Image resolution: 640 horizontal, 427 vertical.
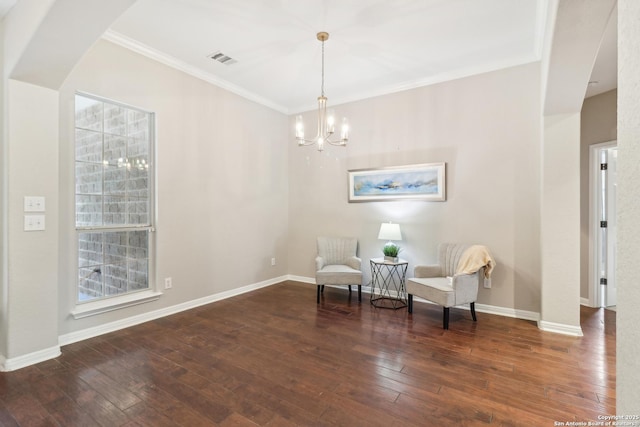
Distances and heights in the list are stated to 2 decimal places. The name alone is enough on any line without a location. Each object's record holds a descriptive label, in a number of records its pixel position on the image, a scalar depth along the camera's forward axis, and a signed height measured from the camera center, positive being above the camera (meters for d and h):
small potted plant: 3.98 -0.53
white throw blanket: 3.34 -0.56
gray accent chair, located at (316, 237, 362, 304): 4.14 -0.76
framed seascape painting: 4.00 +0.40
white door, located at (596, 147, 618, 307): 3.93 -0.24
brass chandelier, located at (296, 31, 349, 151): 3.02 +0.86
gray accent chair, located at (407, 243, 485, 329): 3.22 -0.81
